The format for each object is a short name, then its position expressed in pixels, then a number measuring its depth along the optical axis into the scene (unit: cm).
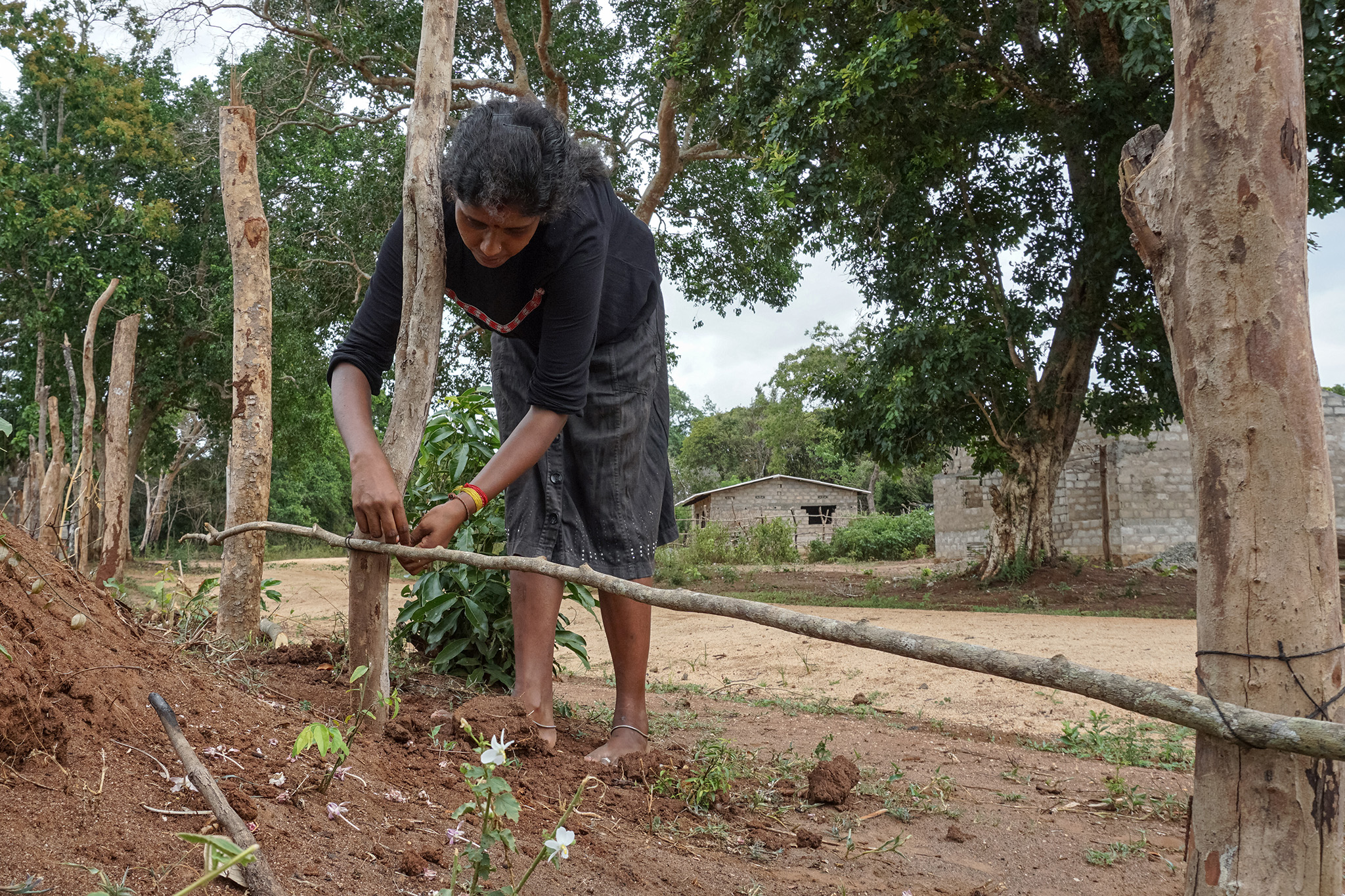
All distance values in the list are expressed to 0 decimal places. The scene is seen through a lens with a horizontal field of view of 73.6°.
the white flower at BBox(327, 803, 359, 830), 171
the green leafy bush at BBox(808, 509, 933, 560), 2148
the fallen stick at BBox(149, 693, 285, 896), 130
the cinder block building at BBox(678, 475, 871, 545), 2722
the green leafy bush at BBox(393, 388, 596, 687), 349
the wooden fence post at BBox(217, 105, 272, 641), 367
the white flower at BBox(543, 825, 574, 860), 132
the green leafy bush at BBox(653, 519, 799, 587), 1745
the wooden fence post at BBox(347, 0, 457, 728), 242
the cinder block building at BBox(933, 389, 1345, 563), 1484
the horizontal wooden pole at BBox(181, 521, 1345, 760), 124
